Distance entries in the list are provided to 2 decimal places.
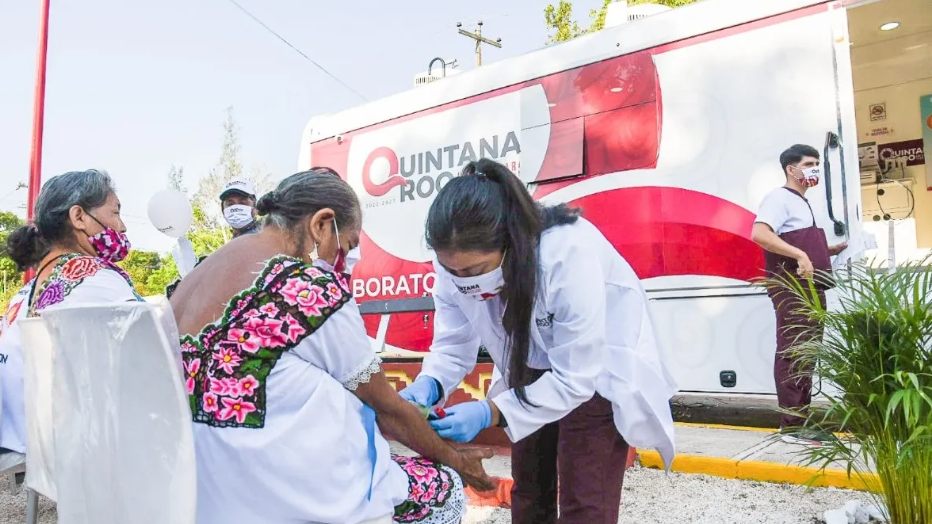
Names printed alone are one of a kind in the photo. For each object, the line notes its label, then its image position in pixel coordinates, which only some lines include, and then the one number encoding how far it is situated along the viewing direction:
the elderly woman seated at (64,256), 2.61
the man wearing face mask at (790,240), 3.86
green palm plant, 2.08
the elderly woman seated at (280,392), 1.44
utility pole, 20.69
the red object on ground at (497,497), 3.17
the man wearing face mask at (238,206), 4.21
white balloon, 4.96
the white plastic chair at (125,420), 1.38
